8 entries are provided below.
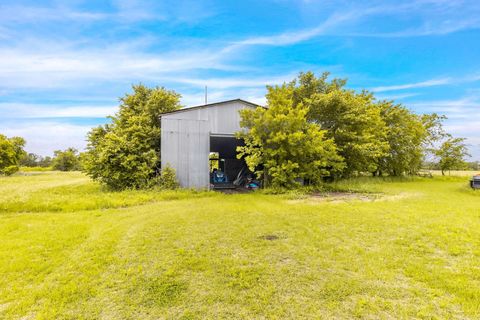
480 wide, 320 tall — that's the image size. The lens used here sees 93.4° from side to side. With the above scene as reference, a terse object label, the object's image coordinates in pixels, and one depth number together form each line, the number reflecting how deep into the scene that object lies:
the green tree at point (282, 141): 10.31
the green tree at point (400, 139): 17.97
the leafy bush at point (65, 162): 48.84
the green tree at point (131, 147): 10.87
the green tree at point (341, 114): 12.55
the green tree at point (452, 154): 20.38
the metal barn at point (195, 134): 10.77
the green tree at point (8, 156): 31.97
